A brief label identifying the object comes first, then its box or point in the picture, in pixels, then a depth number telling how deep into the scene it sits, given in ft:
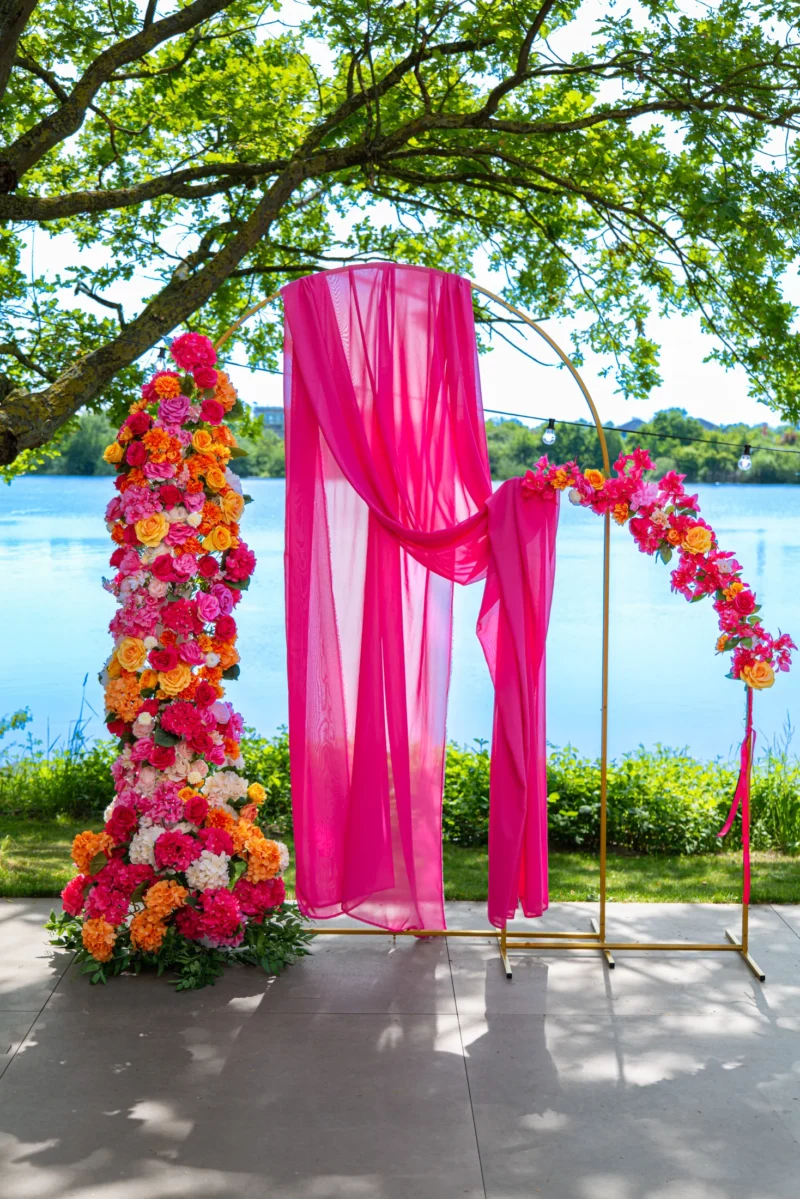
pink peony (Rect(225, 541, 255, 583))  13.57
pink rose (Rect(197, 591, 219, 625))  13.19
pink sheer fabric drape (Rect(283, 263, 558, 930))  13.53
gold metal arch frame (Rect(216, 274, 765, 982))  13.94
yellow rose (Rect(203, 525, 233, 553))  13.30
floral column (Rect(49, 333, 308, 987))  13.12
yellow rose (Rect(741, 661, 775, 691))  13.28
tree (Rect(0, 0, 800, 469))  17.10
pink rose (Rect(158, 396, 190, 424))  13.23
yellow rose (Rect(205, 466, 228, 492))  13.33
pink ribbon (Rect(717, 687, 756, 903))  13.53
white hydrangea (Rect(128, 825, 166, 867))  13.28
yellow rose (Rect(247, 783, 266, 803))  14.12
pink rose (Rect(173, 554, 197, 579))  13.08
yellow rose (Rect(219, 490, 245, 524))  13.44
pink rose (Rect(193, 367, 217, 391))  13.44
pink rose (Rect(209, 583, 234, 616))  13.50
